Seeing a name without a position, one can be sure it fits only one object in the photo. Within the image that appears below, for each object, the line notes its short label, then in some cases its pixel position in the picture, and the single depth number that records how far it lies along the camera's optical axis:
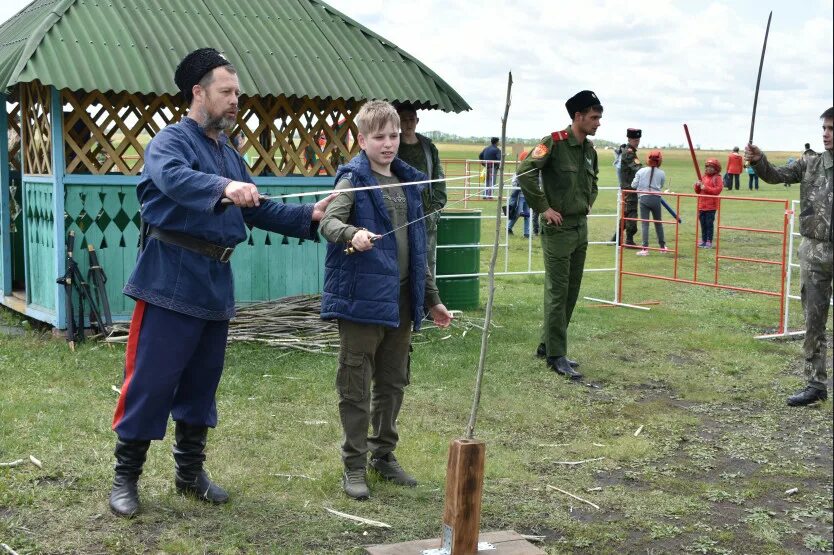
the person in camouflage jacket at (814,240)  6.34
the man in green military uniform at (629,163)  16.36
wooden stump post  3.44
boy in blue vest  4.28
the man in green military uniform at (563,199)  7.02
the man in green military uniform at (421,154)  8.20
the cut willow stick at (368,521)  4.09
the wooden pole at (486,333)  3.53
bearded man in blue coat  3.93
